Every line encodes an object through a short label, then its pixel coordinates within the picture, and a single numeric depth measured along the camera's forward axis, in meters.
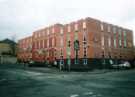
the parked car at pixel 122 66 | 25.61
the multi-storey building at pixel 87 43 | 27.38
